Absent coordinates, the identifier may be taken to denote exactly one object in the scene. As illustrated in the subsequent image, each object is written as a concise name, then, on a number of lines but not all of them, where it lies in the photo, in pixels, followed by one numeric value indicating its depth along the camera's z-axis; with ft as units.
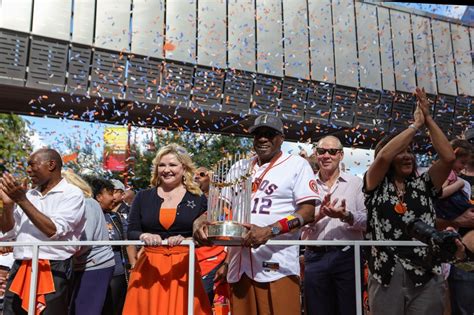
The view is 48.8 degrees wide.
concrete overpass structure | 28.50
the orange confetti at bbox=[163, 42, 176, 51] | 31.27
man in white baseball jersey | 9.69
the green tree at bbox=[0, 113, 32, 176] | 49.78
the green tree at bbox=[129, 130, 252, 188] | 40.96
